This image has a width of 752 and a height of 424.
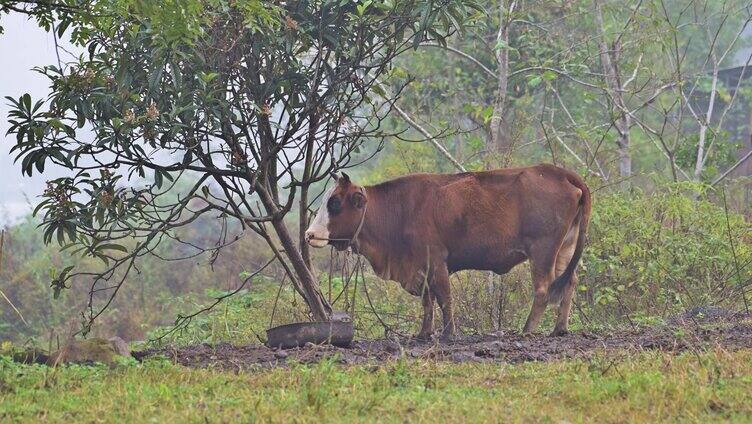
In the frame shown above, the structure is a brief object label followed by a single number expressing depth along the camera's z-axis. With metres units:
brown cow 19.59
